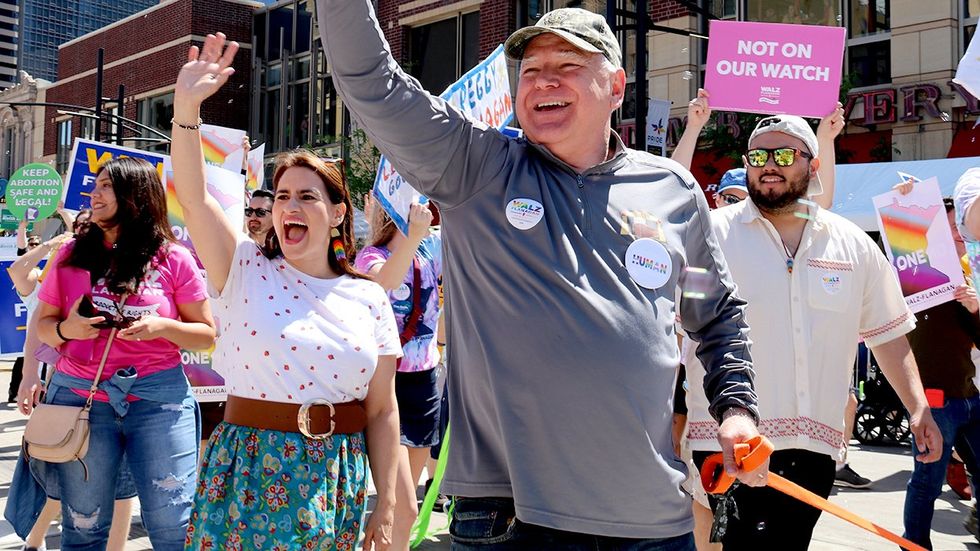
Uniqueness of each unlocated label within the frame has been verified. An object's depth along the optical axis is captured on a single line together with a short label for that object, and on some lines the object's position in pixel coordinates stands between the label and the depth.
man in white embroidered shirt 3.64
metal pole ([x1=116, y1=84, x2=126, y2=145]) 22.26
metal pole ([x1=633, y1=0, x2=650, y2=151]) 9.02
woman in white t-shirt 2.97
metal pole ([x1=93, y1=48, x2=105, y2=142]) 23.03
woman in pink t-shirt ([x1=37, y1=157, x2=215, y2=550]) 3.85
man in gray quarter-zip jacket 2.13
